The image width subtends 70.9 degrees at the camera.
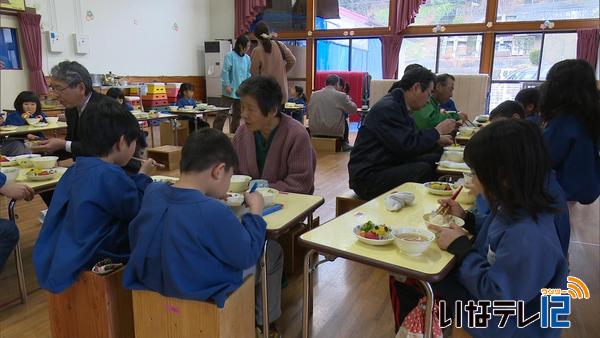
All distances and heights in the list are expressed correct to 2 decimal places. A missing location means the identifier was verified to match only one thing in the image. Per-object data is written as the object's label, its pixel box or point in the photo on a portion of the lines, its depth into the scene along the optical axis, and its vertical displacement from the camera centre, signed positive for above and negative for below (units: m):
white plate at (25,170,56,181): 2.27 -0.55
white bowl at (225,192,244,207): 1.70 -0.50
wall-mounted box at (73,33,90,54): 8.34 +0.59
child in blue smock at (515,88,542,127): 3.61 -0.21
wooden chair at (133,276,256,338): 1.41 -0.82
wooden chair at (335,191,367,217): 2.92 -0.87
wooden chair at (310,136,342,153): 7.12 -1.15
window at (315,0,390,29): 9.96 +1.47
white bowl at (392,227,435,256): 1.33 -0.53
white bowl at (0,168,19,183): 2.16 -0.50
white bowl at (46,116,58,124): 4.96 -0.55
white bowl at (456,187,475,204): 1.96 -0.56
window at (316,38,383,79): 10.36 +0.48
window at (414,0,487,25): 9.05 +1.36
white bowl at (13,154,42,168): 2.54 -0.52
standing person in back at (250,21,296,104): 5.02 +0.19
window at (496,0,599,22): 8.23 +1.30
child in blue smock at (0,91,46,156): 4.05 -0.48
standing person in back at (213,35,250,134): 6.39 +0.01
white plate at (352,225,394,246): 1.41 -0.54
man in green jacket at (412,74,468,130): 3.47 -0.28
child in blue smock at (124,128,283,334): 1.30 -0.50
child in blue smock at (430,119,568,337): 1.20 -0.44
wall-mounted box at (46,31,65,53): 7.87 +0.59
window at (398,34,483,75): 9.32 +0.50
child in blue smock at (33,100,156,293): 1.54 -0.49
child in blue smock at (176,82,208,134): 7.35 -0.47
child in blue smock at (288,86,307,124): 8.73 -0.46
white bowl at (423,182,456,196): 2.00 -0.54
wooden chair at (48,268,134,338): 1.60 -0.91
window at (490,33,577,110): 8.62 +0.39
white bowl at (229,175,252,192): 1.94 -0.50
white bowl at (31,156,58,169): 2.50 -0.51
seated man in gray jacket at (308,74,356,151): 6.82 -0.56
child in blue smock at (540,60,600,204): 2.27 -0.27
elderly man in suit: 2.72 -0.10
